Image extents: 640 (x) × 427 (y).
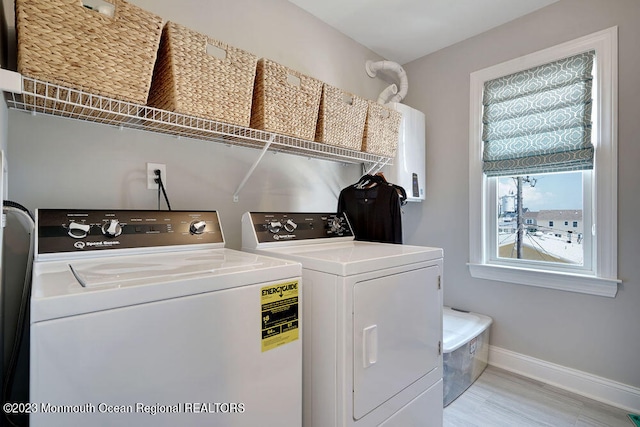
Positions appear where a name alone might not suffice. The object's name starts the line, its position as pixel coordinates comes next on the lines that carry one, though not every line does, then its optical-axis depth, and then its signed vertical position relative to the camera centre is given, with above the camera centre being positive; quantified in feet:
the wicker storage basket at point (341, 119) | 5.62 +1.77
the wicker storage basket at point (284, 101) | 4.75 +1.78
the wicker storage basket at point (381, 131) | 6.54 +1.80
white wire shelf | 3.45 +1.29
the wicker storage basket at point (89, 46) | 2.95 +1.71
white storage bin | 6.37 -2.99
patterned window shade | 6.67 +2.17
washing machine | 2.07 -0.94
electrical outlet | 5.00 +0.62
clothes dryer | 3.61 -1.48
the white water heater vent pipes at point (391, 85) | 8.69 +3.83
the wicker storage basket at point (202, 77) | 3.86 +1.78
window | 6.42 +0.94
